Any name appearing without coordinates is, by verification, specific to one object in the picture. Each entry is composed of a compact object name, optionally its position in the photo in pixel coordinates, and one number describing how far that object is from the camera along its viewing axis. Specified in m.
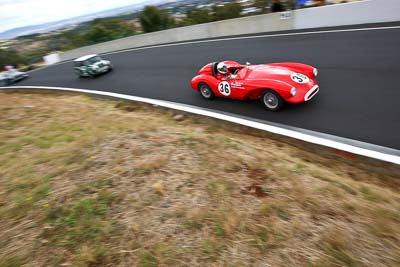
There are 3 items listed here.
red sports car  6.04
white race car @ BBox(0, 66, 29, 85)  19.69
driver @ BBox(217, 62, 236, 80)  7.20
